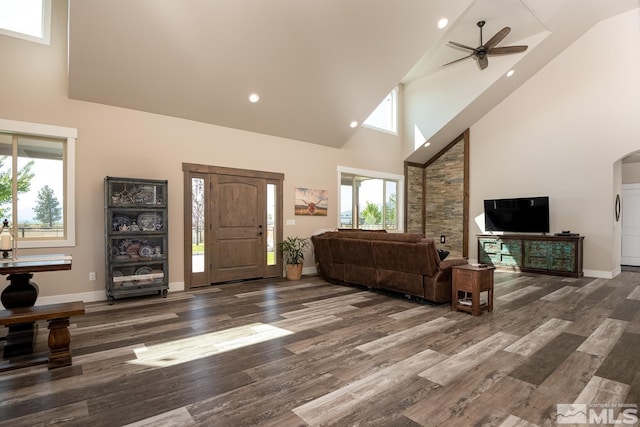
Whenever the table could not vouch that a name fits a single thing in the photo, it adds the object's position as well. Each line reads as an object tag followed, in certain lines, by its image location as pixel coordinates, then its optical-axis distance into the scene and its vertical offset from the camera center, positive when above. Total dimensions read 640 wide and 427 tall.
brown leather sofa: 4.41 -0.76
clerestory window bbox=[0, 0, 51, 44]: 4.22 +2.57
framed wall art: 6.97 +0.24
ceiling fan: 5.72 +2.87
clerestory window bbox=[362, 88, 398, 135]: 8.73 +2.64
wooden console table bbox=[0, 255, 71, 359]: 2.78 -0.71
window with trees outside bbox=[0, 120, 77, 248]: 4.30 +0.43
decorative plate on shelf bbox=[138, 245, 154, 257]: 4.94 -0.56
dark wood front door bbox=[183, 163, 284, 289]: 5.62 -0.20
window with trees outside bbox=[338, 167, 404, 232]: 8.00 +0.33
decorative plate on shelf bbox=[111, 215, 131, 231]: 4.74 -0.14
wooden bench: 2.61 -0.89
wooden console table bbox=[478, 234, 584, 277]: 6.59 -0.88
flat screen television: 7.07 -0.07
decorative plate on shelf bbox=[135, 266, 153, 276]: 4.88 -0.85
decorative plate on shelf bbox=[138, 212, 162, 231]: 4.98 -0.11
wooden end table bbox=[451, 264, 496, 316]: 3.99 -0.91
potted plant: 6.38 -0.86
